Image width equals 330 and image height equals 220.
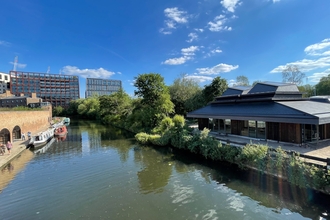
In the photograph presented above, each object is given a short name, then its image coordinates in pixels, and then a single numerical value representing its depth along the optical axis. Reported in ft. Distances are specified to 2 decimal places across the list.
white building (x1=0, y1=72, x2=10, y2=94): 253.85
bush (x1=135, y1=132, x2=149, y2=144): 68.33
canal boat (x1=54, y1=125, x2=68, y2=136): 94.40
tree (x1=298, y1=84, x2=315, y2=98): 130.09
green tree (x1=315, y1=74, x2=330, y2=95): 123.96
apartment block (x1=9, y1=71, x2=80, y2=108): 261.38
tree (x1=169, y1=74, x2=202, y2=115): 116.98
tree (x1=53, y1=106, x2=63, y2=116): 242.99
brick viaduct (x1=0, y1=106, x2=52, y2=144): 62.46
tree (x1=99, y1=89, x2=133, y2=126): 139.03
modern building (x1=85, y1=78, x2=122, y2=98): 375.45
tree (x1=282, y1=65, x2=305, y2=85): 146.76
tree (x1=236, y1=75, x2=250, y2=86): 161.89
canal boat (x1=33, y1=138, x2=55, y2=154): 61.32
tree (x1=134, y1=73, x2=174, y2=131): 86.79
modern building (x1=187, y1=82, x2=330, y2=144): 40.06
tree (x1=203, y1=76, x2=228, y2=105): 96.94
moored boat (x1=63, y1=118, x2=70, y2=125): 161.22
